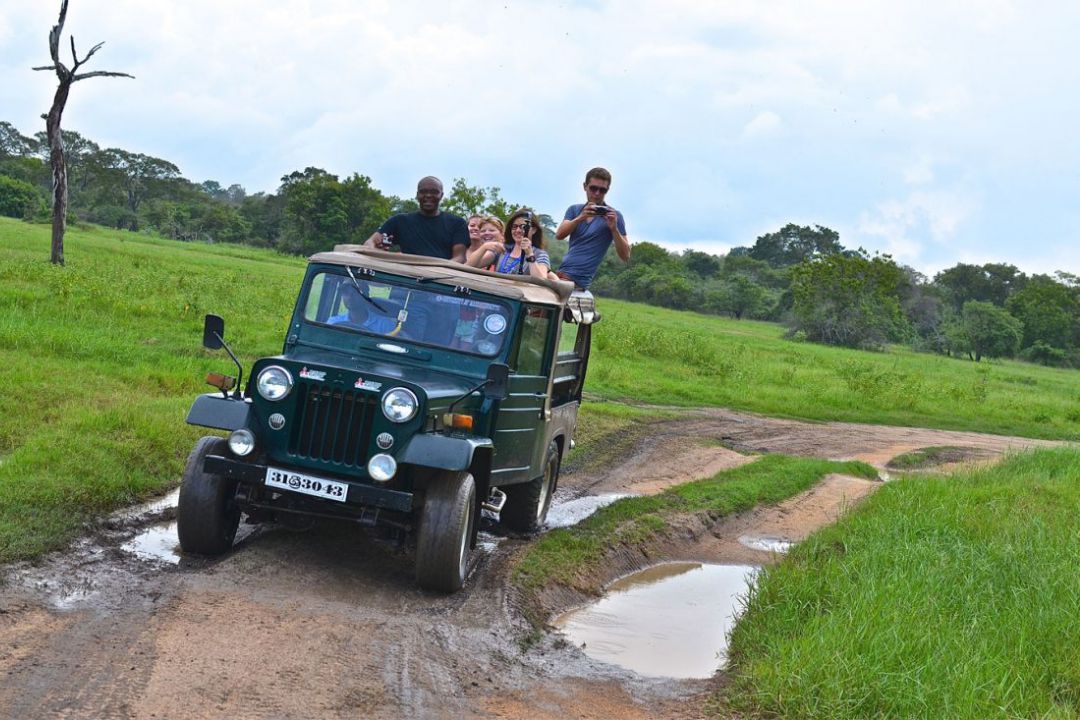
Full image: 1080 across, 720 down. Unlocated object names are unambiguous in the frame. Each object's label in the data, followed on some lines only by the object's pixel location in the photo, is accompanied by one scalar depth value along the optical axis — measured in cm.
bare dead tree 2438
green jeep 623
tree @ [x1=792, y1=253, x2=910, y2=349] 4291
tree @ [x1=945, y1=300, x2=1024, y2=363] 4894
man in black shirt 826
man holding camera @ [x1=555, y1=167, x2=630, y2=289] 877
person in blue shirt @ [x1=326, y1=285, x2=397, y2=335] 730
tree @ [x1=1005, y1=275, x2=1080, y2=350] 5278
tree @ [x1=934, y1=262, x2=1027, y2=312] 6600
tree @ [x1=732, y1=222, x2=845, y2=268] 7950
